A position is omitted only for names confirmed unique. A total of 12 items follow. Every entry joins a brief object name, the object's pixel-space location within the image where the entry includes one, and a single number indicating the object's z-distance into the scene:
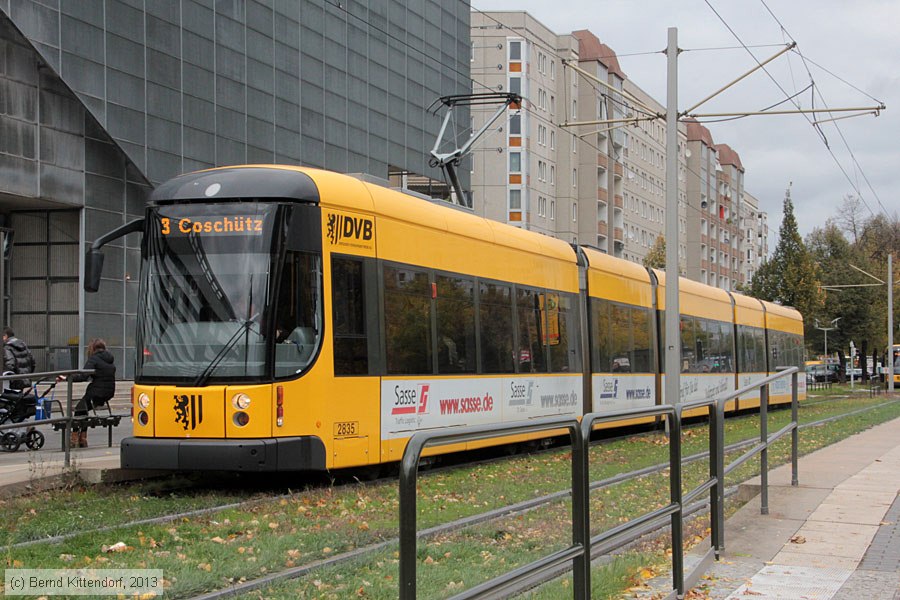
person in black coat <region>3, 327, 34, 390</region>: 18.56
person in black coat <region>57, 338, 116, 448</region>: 15.20
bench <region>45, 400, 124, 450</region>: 13.24
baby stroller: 15.30
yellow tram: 11.05
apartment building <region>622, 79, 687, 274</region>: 91.56
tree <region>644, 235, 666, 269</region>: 67.44
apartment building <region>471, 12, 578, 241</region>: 75.25
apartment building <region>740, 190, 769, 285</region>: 134.75
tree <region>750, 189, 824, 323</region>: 58.75
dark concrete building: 33.34
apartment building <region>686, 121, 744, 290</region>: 109.44
